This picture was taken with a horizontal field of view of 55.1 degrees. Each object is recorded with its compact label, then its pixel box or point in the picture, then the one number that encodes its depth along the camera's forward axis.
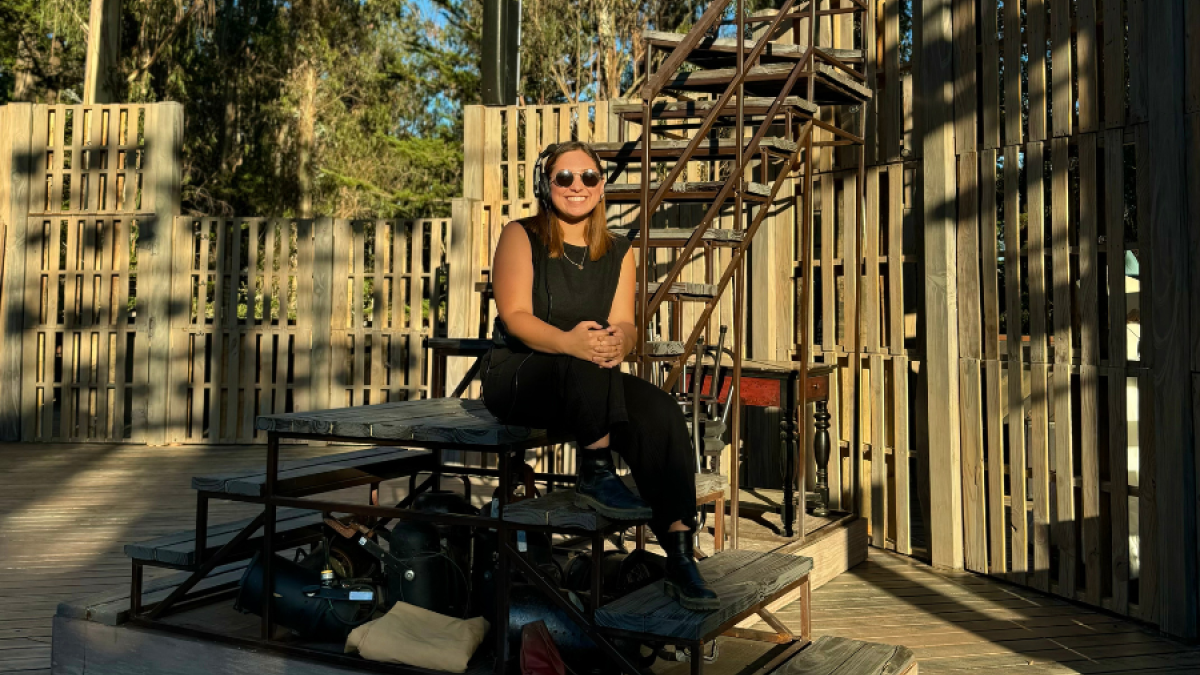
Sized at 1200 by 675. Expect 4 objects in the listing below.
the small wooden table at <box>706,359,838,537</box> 6.09
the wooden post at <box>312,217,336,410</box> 10.30
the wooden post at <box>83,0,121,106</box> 14.56
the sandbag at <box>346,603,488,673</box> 3.34
